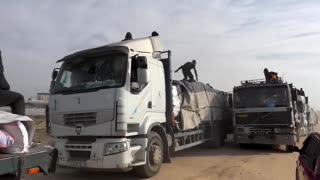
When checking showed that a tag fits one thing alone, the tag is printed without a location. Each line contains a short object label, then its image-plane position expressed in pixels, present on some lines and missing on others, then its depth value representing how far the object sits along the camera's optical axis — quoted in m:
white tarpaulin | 2.85
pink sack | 2.76
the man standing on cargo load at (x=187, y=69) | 10.27
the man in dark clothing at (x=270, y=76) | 10.30
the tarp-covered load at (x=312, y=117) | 15.09
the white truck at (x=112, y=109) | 5.70
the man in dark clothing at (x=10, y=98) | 3.40
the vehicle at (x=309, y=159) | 2.75
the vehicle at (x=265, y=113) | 9.53
